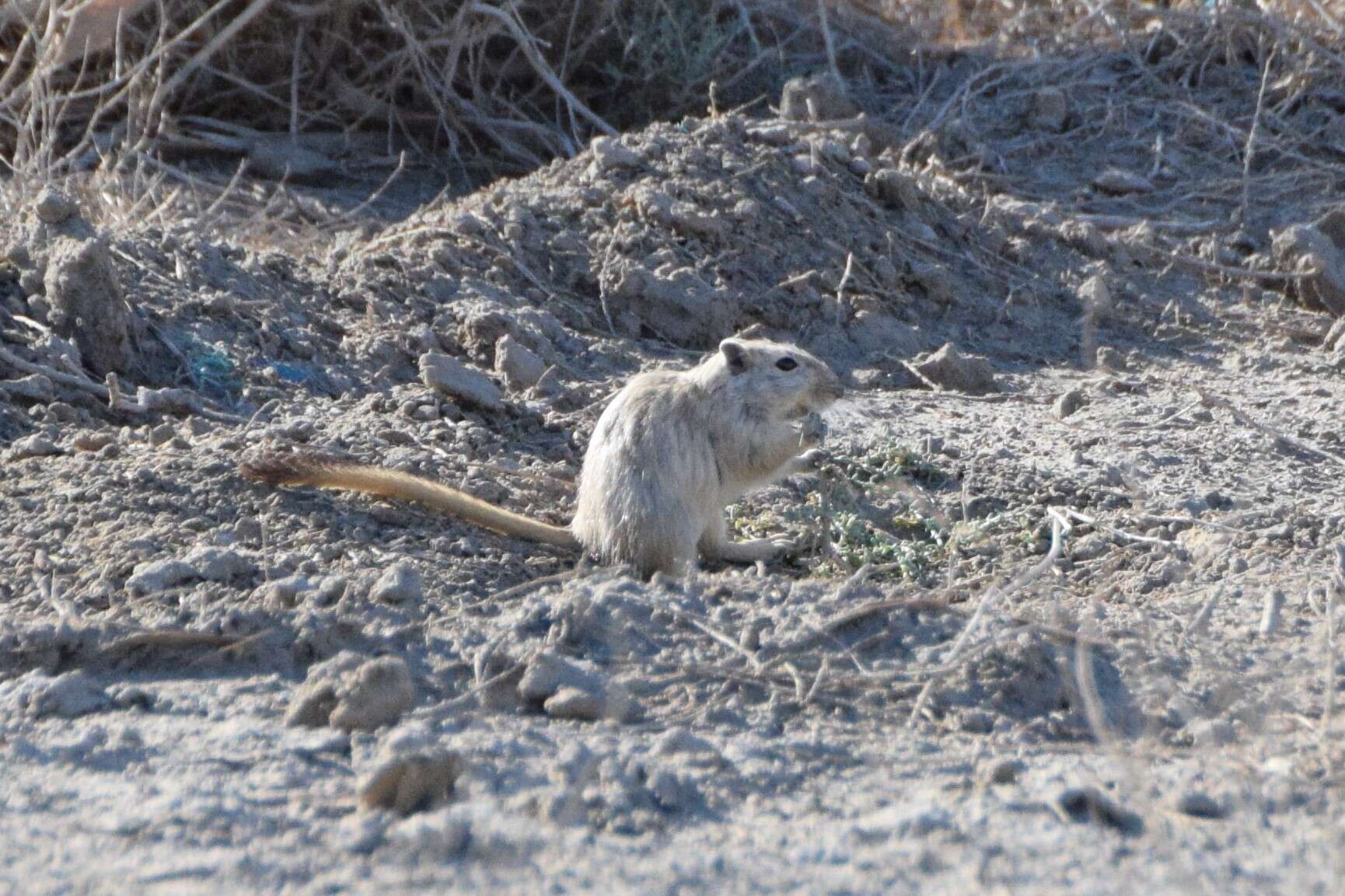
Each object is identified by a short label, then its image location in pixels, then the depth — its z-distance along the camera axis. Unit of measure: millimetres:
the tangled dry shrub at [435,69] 17047
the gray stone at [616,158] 14219
